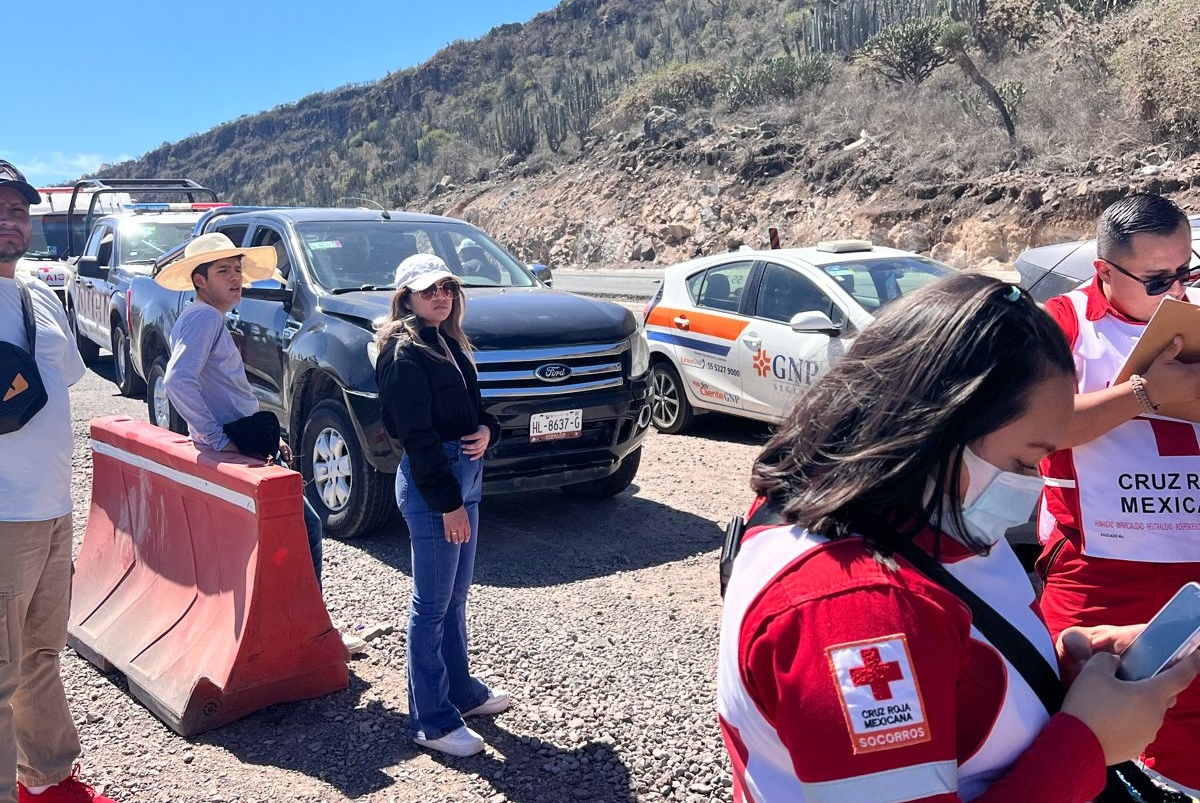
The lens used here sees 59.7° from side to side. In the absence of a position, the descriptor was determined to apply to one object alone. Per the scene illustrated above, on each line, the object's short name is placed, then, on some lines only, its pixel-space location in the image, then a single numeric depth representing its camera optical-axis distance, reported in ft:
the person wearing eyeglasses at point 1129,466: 8.48
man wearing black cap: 10.09
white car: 26.22
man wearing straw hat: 14.98
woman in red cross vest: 4.07
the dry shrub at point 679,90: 120.16
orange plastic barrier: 13.28
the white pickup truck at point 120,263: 37.09
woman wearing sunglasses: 12.18
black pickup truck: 20.11
